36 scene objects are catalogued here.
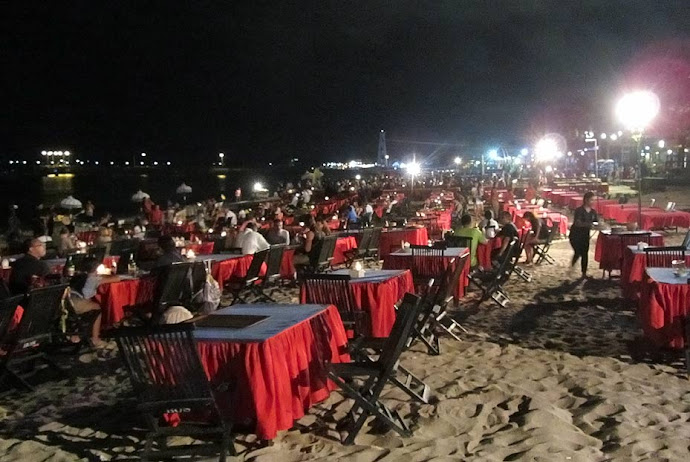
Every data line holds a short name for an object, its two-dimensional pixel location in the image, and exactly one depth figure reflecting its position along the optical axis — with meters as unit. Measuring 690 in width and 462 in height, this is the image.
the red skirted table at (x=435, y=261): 9.23
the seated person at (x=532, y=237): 13.01
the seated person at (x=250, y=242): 10.98
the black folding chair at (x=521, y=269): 10.52
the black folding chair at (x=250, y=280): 9.46
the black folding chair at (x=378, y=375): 4.62
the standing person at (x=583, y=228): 11.19
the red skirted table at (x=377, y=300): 7.00
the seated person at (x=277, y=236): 12.45
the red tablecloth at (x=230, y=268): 9.96
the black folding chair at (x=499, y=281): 9.38
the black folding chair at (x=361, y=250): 12.52
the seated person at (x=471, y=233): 11.04
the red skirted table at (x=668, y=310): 6.56
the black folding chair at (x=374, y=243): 12.84
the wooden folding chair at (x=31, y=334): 6.10
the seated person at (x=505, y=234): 10.87
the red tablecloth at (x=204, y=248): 12.38
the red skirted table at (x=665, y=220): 16.72
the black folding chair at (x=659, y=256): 8.70
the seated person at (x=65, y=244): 12.50
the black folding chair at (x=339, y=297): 6.73
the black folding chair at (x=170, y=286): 8.01
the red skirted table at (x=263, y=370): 4.46
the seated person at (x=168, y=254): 8.59
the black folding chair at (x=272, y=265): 9.89
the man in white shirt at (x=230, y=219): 16.64
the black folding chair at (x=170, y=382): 4.20
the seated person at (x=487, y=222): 12.78
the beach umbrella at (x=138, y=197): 32.30
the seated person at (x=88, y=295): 7.75
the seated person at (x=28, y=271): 7.89
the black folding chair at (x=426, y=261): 9.27
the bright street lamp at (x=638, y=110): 12.05
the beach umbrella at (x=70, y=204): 29.88
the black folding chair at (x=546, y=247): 13.07
